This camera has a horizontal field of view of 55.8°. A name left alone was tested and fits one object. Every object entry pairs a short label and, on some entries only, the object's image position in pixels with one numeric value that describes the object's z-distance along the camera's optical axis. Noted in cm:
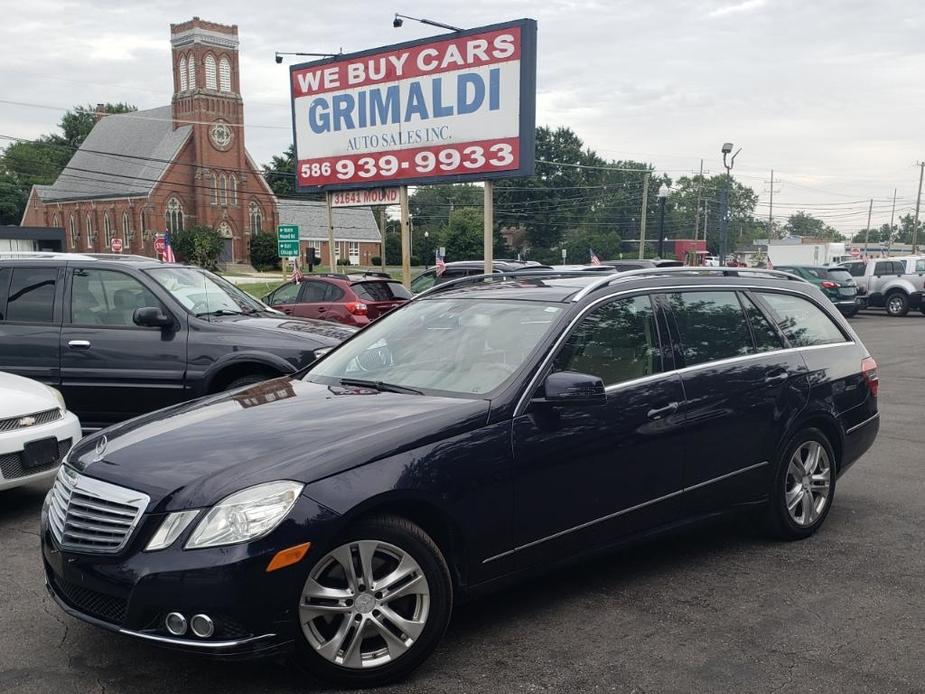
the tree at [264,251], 7094
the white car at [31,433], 561
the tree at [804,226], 17450
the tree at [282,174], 9350
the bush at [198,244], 6267
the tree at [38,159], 10231
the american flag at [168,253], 2912
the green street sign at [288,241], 2783
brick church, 7488
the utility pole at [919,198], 8094
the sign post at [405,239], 2147
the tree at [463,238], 7994
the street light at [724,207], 3148
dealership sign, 1898
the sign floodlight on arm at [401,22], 1890
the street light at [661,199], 3281
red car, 1549
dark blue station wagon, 320
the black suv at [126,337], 736
